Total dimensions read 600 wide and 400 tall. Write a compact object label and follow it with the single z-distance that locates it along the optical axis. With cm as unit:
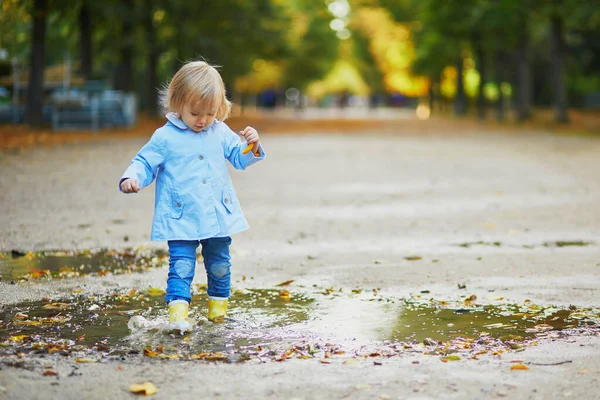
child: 944
